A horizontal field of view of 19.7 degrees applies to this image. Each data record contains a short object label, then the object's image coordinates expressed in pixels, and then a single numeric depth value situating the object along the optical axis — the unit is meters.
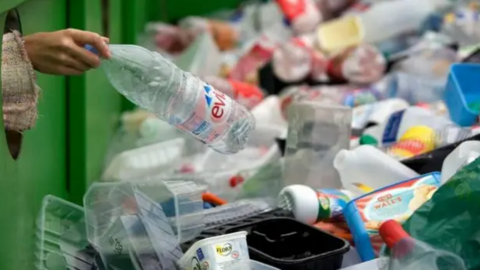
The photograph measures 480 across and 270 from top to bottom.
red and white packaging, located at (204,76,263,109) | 3.08
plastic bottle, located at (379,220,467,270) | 1.95
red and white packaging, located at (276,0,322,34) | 3.97
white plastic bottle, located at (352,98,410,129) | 2.85
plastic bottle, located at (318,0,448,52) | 3.90
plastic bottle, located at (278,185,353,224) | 2.25
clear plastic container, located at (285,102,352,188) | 2.54
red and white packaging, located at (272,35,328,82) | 3.49
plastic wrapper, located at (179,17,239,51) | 4.09
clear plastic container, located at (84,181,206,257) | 2.13
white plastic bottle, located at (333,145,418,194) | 2.37
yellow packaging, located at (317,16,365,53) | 3.87
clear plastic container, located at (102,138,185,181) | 2.74
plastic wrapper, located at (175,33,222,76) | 3.41
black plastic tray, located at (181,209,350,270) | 2.04
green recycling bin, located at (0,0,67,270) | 2.11
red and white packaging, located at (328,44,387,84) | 3.46
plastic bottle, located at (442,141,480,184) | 2.20
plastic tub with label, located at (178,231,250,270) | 2.02
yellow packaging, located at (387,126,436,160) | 2.51
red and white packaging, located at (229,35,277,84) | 3.56
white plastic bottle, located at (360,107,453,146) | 2.63
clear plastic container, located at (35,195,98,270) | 2.14
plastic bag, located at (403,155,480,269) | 1.98
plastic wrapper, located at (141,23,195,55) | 3.97
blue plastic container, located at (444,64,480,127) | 2.60
